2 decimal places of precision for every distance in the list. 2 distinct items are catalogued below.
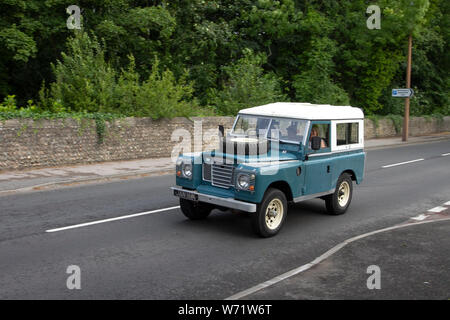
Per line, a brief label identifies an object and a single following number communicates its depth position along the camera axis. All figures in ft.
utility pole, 97.76
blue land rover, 25.94
